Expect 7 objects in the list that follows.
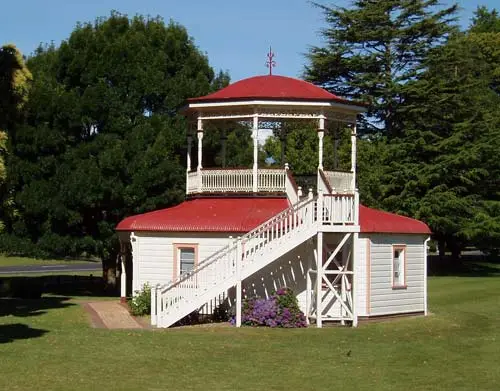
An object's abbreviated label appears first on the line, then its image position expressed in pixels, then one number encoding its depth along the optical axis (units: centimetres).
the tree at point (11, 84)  2633
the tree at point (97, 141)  3734
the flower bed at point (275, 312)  2730
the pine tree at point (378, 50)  5847
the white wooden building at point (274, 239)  2742
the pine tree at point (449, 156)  5403
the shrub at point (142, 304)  2928
